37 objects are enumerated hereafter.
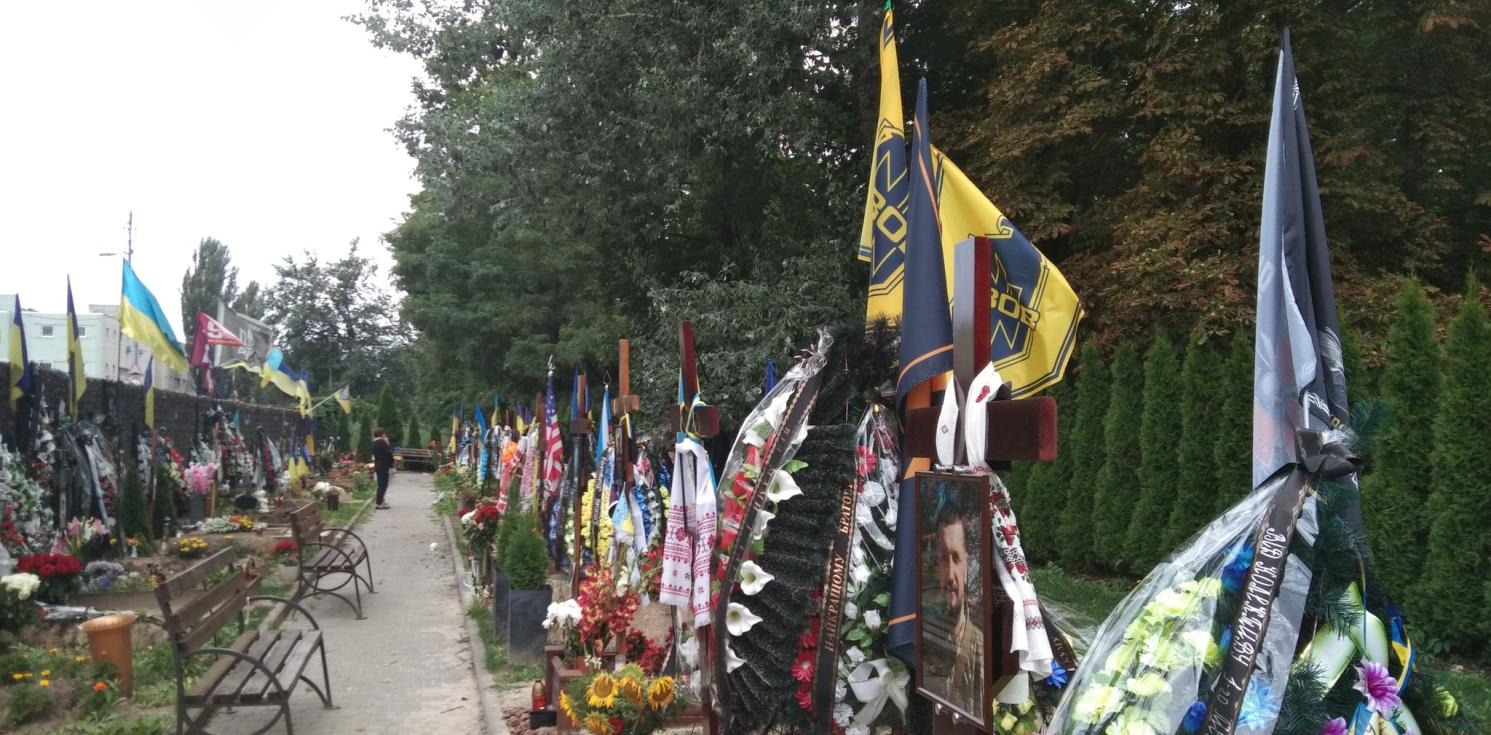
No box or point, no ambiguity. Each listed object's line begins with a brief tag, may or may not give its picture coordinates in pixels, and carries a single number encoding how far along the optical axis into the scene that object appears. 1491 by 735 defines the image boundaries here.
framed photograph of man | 3.35
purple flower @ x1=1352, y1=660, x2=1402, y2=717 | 2.69
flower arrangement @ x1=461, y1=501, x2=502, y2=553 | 12.23
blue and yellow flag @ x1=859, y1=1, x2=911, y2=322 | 4.73
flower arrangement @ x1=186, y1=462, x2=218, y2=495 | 17.30
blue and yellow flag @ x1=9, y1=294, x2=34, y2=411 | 10.74
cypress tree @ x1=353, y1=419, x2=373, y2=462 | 42.75
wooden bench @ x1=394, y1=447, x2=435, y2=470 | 45.84
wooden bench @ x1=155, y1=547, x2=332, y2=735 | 6.01
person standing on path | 24.95
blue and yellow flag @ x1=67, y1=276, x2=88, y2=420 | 11.66
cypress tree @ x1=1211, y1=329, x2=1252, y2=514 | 9.84
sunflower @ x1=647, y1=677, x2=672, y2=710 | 6.07
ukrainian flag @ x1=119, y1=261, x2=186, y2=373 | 13.26
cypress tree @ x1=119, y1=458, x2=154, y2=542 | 13.37
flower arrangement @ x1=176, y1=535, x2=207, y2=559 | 13.20
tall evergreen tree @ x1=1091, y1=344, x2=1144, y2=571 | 11.54
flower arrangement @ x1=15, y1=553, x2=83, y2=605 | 9.23
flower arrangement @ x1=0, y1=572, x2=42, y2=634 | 7.95
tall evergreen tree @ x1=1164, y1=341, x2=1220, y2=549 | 10.42
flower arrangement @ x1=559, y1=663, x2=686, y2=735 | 5.95
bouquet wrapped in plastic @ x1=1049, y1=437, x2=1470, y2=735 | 2.68
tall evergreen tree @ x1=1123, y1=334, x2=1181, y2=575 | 10.95
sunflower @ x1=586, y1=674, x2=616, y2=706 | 5.96
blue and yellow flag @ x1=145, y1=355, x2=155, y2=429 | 14.74
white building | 40.25
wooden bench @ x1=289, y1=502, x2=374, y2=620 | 11.40
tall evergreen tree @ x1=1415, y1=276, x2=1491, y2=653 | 7.27
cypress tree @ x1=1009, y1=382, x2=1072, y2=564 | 12.66
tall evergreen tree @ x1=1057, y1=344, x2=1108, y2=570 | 12.12
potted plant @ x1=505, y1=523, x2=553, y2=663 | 8.85
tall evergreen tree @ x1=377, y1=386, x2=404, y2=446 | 50.47
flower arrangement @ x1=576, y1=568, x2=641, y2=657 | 7.11
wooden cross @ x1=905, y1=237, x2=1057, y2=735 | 3.29
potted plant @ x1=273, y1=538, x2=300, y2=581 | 13.55
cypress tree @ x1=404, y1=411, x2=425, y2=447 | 53.38
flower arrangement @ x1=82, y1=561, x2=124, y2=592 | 10.64
